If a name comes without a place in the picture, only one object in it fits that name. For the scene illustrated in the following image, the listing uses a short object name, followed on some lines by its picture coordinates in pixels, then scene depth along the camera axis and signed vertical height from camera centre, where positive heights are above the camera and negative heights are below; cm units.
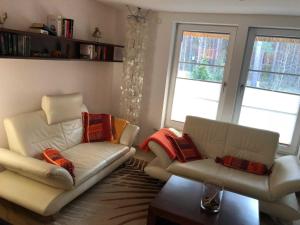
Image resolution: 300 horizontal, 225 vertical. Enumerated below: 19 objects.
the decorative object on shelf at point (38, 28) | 250 +19
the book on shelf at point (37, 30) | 249 +16
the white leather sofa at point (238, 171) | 230 -105
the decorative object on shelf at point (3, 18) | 219 +22
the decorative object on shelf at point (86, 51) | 328 +1
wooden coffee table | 180 -112
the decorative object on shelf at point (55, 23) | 273 +28
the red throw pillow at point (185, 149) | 283 -102
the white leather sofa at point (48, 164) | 205 -114
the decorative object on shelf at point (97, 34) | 339 +27
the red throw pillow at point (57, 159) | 229 -108
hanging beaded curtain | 349 -12
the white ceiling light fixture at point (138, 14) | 343 +62
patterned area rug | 216 -149
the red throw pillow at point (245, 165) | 271 -108
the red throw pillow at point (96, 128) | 312 -97
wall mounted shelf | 227 +1
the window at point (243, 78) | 314 -14
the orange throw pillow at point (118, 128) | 324 -97
